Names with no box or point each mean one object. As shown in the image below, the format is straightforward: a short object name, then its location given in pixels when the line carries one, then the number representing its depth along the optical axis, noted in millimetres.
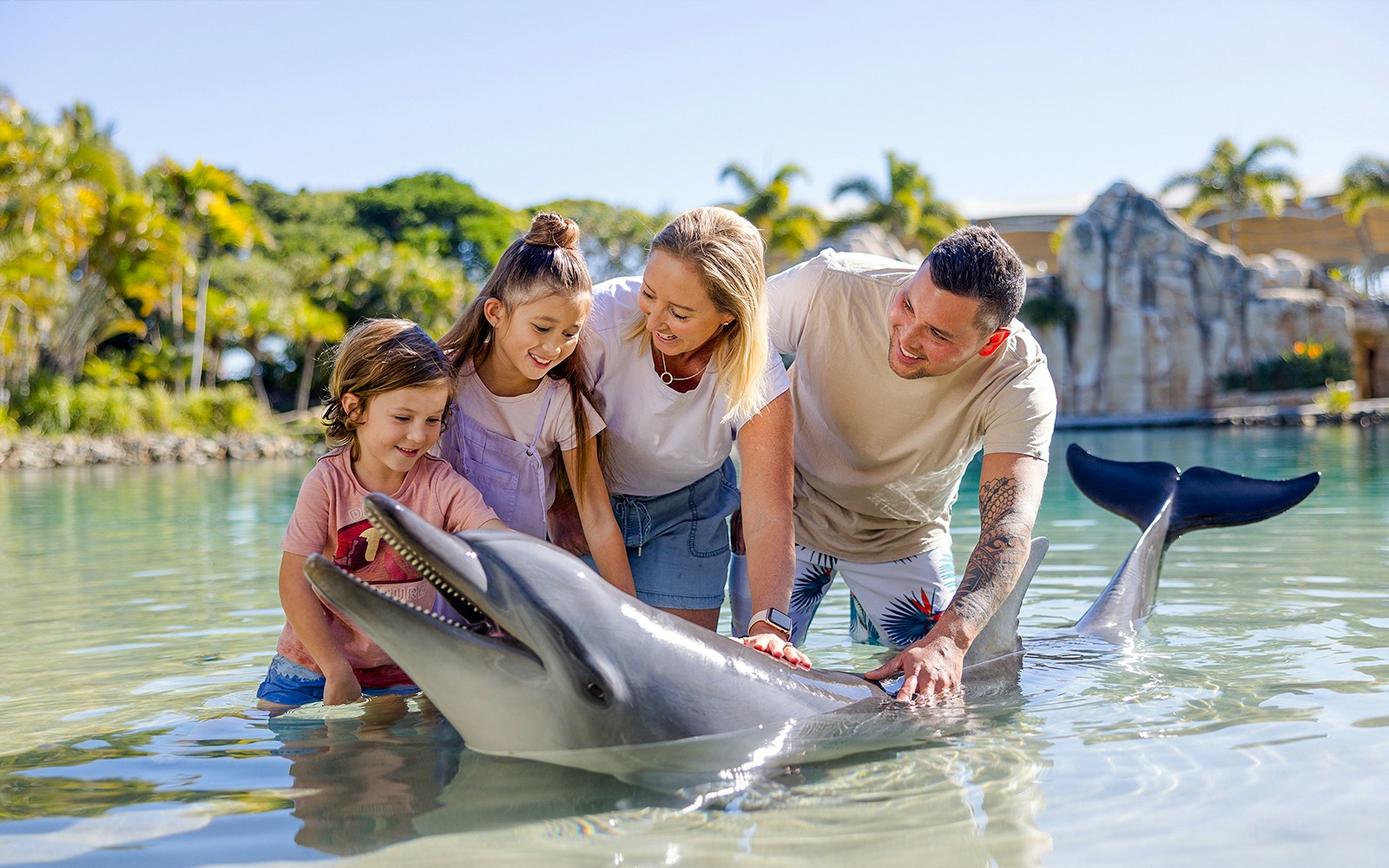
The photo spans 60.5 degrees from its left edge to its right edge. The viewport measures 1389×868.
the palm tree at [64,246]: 27000
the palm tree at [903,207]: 38281
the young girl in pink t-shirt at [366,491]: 3721
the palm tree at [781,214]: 38438
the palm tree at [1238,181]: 37312
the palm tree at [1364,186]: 36250
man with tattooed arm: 3959
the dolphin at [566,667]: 2953
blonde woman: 3736
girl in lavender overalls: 3846
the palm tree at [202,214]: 33844
